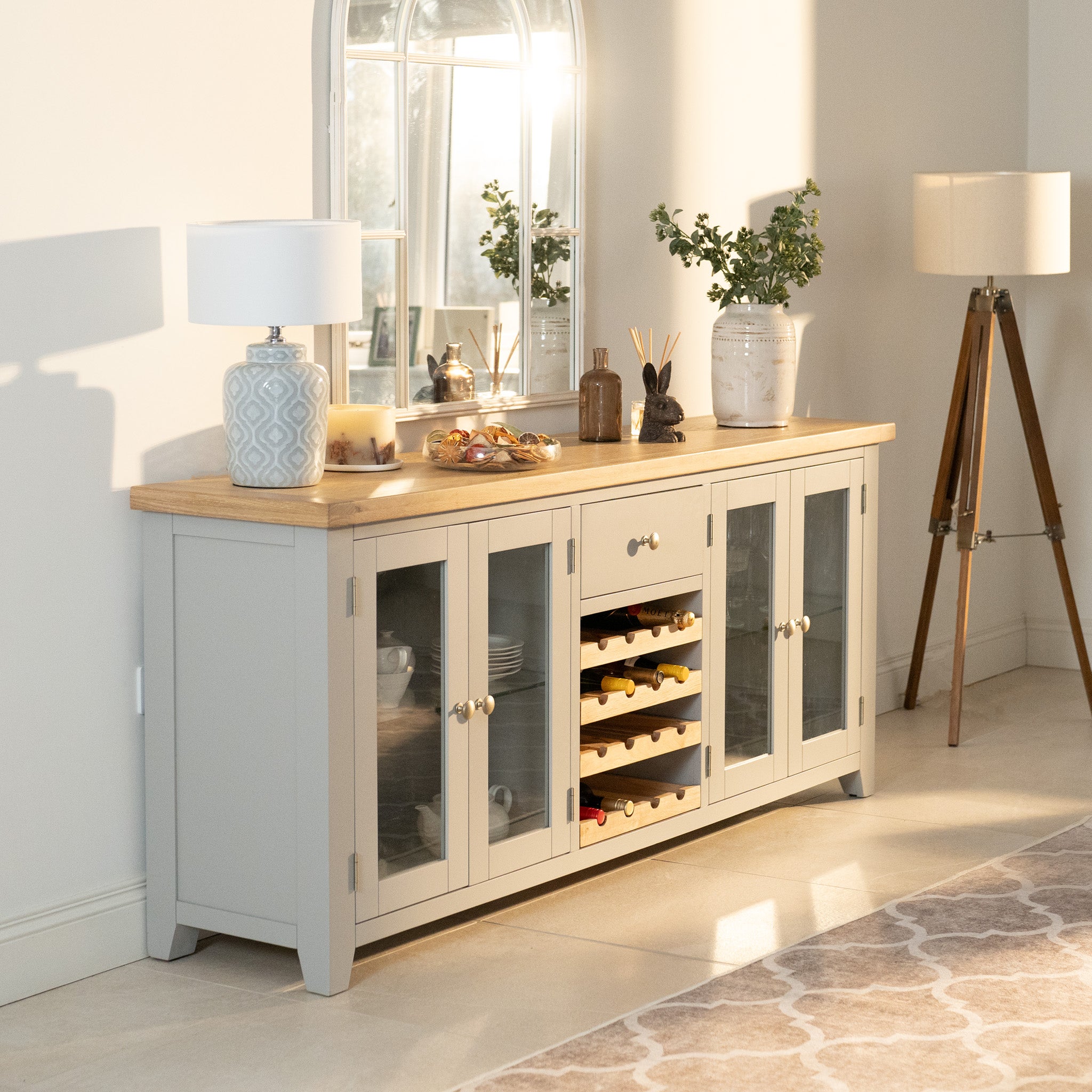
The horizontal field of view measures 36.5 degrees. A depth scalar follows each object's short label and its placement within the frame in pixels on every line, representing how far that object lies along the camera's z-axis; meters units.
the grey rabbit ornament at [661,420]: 3.88
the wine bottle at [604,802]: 3.68
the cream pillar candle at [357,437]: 3.32
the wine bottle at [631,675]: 3.72
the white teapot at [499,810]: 3.35
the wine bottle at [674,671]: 3.77
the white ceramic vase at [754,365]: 4.13
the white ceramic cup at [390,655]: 3.09
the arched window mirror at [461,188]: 3.50
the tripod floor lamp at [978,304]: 4.82
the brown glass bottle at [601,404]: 3.84
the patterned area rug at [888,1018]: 2.67
